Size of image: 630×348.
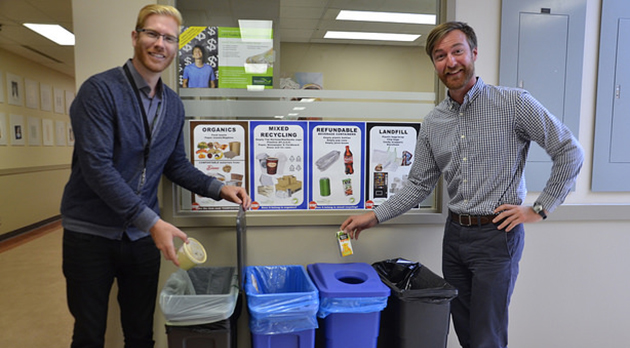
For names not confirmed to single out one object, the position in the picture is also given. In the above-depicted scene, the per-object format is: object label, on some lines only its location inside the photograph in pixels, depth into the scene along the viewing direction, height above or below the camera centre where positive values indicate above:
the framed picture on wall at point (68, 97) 7.89 +0.93
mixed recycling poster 2.04 -0.12
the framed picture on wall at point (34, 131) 6.18 +0.17
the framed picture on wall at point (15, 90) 5.66 +0.78
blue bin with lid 1.54 -0.68
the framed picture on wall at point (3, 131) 5.32 +0.14
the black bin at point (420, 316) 1.57 -0.72
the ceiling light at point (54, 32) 4.73 +1.43
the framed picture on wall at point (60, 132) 7.23 +0.17
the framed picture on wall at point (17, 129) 5.62 +0.18
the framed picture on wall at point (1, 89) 5.44 +0.74
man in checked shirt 1.53 -0.11
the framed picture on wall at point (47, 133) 6.68 +0.15
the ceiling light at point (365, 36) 2.09 +0.59
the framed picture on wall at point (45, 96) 6.71 +0.81
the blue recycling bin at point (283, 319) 1.48 -0.69
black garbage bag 1.57 -0.62
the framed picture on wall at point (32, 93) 6.20 +0.80
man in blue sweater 1.33 -0.14
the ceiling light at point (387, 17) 2.10 +0.70
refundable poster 2.08 -0.12
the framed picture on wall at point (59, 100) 7.27 +0.80
